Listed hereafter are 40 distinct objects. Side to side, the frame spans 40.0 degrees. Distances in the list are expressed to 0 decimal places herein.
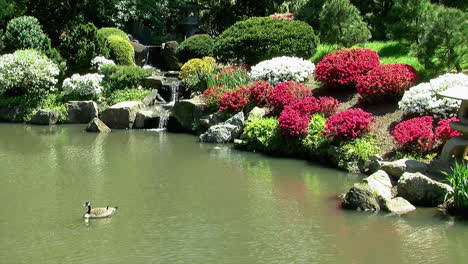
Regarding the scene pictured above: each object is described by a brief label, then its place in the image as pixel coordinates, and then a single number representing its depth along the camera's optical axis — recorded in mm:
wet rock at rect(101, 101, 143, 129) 20484
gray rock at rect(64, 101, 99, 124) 21391
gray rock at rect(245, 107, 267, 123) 17516
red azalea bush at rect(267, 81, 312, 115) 17391
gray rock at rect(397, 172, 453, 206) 11398
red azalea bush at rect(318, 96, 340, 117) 16453
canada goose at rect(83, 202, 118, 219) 10961
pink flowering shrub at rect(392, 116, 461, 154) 13506
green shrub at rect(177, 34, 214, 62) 25031
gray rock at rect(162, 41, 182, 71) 27203
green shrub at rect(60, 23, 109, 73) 23781
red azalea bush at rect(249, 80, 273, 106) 18297
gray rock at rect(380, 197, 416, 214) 11195
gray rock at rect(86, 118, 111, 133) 19831
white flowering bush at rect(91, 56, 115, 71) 23700
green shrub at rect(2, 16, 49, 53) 24578
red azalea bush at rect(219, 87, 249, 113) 18438
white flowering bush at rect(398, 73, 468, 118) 14633
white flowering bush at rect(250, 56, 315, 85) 19375
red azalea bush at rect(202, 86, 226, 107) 19120
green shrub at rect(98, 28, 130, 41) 27453
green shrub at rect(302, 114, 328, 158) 15227
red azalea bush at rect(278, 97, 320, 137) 15695
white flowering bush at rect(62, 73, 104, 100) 21969
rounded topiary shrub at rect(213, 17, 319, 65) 21672
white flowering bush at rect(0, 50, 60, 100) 21891
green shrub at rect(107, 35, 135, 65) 25531
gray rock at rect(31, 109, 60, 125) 21312
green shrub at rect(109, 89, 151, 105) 22125
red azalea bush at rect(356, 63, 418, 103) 16156
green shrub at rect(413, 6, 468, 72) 16438
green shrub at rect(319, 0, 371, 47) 21125
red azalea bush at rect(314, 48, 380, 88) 17828
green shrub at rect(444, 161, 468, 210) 10773
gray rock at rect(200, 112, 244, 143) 17688
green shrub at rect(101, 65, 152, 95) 22844
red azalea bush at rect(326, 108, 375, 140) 14602
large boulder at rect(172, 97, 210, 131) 19438
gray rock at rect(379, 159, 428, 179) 12547
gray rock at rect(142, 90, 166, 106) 21827
